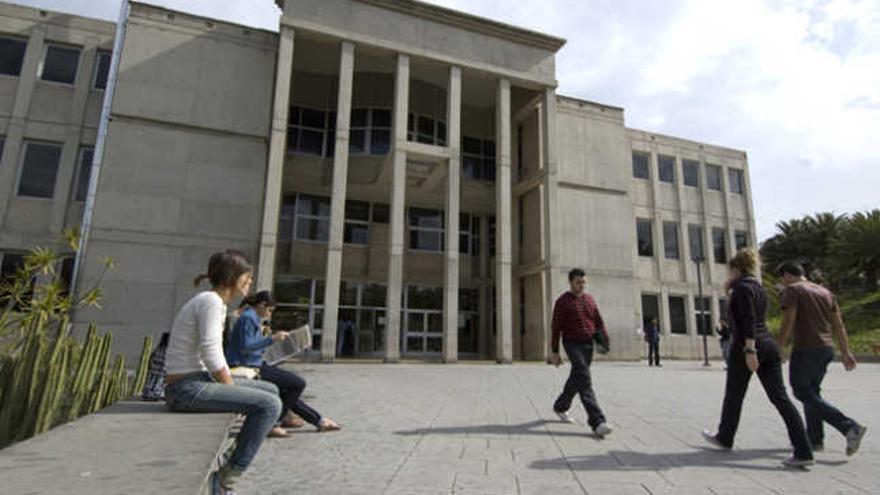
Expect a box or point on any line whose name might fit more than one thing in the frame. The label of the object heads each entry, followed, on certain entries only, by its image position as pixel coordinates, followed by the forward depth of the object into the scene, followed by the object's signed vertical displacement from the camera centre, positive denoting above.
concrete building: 15.66 +5.79
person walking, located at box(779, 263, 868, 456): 4.55 -0.01
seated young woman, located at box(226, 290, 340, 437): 4.43 -0.27
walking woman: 4.39 -0.09
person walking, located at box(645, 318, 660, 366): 17.56 -0.18
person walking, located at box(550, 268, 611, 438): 5.43 +0.02
